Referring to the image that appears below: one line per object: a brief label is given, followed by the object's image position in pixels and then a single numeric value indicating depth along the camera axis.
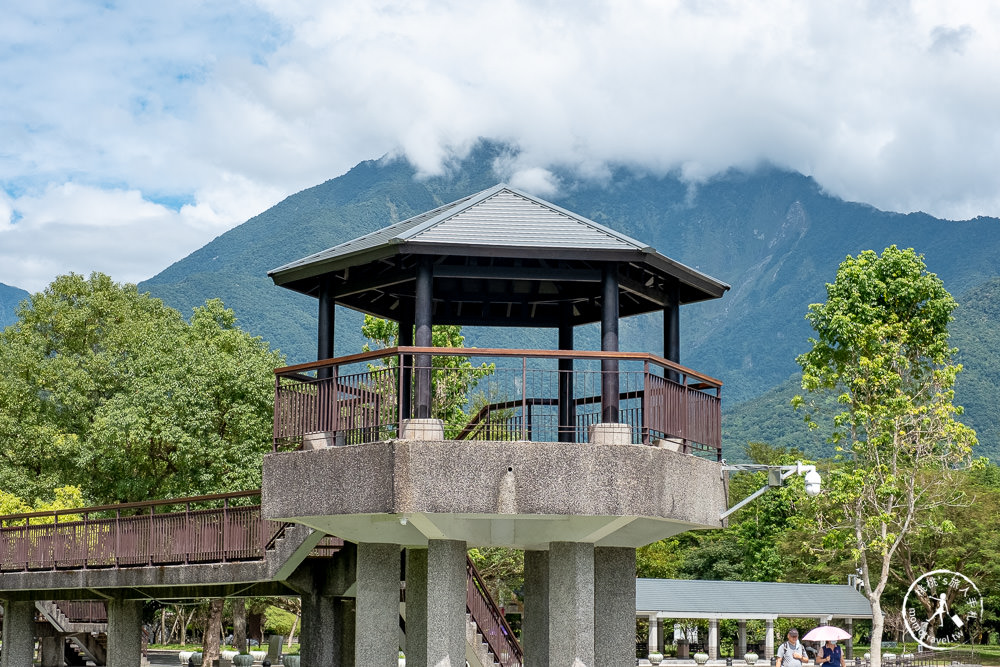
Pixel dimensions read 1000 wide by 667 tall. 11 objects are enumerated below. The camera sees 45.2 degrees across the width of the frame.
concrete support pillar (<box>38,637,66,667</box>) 35.88
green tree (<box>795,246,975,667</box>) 34.16
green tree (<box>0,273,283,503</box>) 38.97
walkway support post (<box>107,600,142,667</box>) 25.06
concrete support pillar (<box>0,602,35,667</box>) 27.72
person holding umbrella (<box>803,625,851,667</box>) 20.14
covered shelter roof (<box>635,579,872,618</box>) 59.69
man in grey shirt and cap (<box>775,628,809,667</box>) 19.86
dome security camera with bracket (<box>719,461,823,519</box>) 16.86
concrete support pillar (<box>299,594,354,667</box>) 22.05
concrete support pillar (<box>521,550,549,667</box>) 19.72
